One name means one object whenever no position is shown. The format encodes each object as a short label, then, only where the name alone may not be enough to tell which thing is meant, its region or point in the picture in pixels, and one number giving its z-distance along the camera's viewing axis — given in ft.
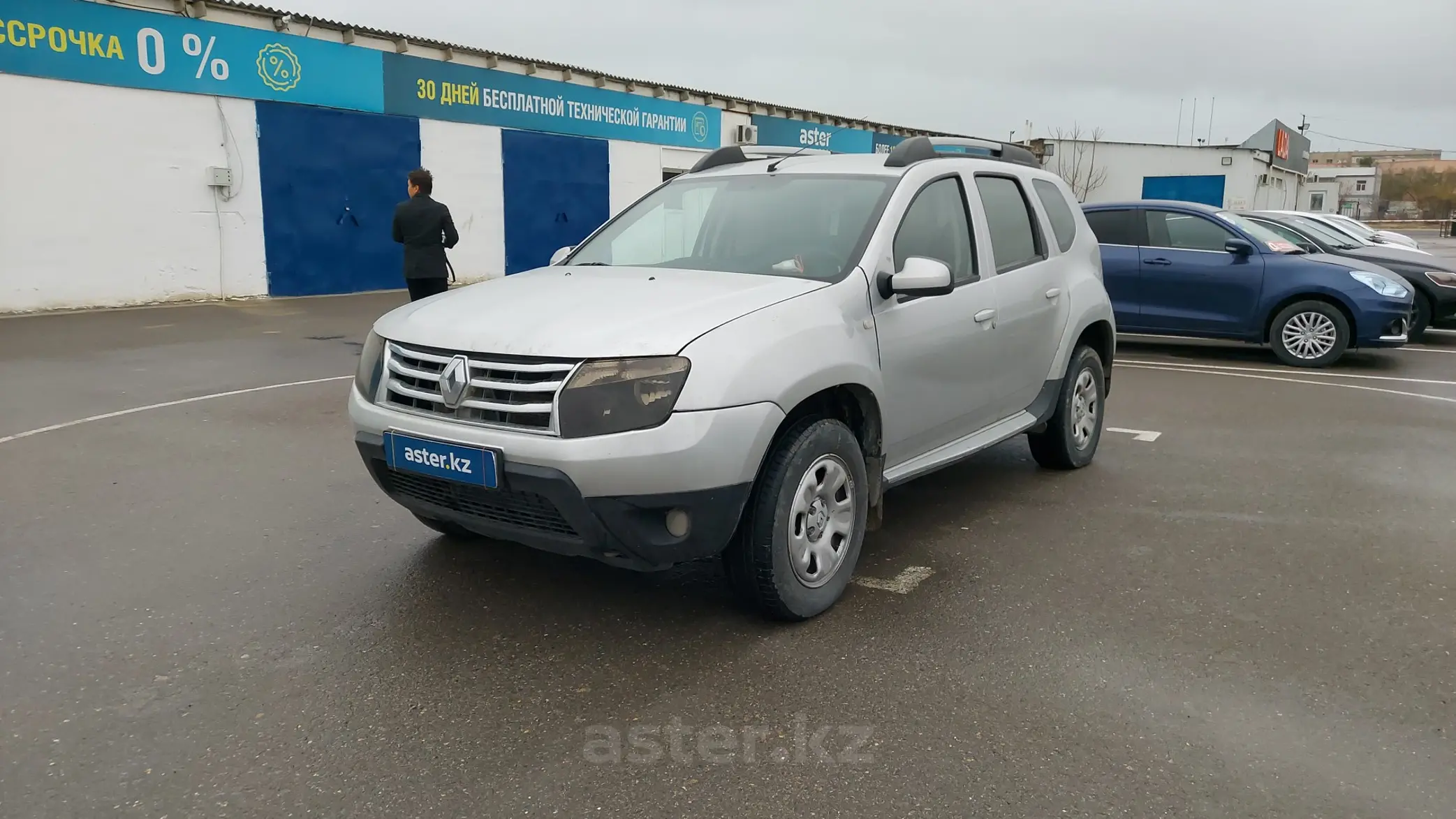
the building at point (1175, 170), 144.25
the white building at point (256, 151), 44.32
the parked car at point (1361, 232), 52.26
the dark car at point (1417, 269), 40.65
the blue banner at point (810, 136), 90.48
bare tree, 151.64
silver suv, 10.98
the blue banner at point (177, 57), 43.42
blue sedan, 34.86
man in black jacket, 30.91
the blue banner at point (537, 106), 60.39
